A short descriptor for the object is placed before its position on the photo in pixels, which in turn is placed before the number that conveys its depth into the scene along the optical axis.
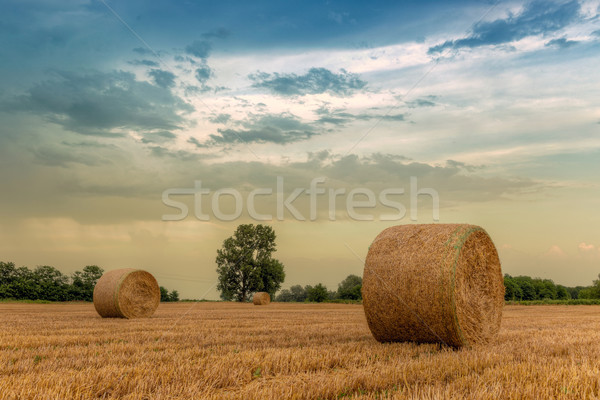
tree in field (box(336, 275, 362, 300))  53.03
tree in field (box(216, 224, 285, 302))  54.50
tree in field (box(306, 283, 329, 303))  50.53
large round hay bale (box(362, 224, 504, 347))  8.29
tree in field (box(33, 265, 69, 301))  43.78
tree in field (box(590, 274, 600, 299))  62.05
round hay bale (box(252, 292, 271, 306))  36.09
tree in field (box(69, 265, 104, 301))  45.19
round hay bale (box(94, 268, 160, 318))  16.34
